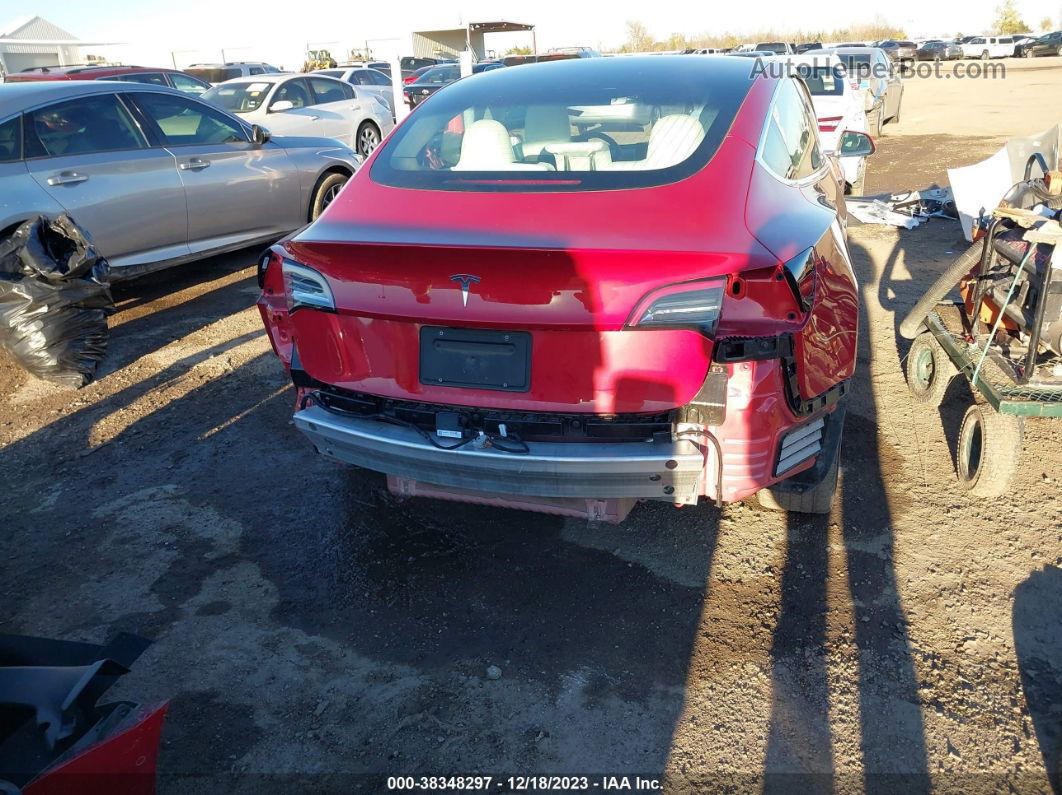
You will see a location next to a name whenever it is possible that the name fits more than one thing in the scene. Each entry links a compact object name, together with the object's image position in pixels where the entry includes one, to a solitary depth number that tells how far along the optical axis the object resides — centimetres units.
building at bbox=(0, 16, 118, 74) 3045
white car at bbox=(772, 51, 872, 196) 932
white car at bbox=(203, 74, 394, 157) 1102
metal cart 319
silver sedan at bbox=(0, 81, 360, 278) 549
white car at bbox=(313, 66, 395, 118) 1709
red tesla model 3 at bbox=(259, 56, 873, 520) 239
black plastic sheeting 481
